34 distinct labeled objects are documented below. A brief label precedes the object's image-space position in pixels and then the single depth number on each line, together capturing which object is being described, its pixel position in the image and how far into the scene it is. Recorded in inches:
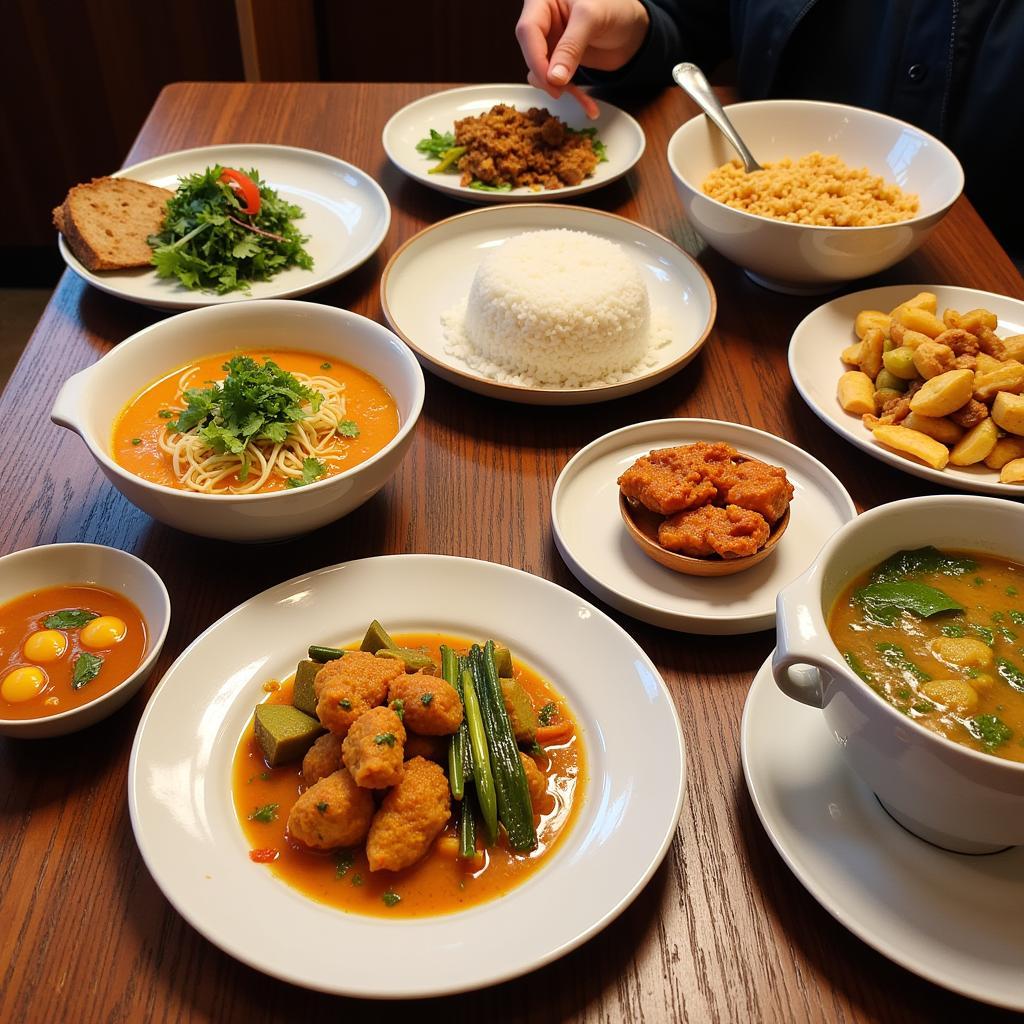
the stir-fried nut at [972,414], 22.7
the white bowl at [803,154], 26.4
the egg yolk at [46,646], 17.9
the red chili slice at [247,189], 28.7
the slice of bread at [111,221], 27.2
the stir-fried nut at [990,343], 24.0
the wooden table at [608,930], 14.9
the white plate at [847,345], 22.2
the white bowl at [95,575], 18.3
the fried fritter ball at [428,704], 16.2
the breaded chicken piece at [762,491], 20.2
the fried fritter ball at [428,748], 16.5
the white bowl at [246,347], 18.9
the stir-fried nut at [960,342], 23.7
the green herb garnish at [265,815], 16.2
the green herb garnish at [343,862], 15.7
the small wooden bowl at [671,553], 19.9
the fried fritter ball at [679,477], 20.4
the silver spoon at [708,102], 31.2
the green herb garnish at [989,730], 14.9
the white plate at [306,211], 27.2
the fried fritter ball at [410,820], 15.3
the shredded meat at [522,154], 32.6
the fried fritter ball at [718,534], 19.7
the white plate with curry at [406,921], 14.1
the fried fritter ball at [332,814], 15.4
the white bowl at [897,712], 13.4
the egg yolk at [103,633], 18.1
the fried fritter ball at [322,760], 16.3
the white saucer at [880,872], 14.5
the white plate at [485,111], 32.0
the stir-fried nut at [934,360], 23.2
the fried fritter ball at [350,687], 16.1
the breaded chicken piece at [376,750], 15.3
